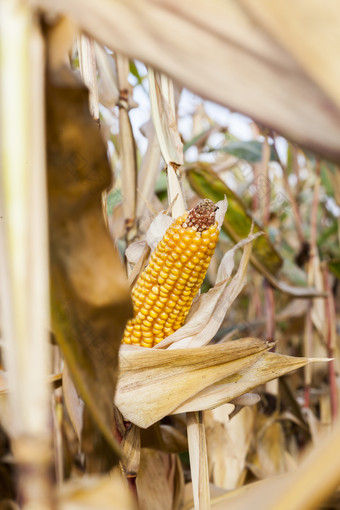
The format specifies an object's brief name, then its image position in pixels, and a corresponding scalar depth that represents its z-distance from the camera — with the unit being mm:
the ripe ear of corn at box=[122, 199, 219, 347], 705
